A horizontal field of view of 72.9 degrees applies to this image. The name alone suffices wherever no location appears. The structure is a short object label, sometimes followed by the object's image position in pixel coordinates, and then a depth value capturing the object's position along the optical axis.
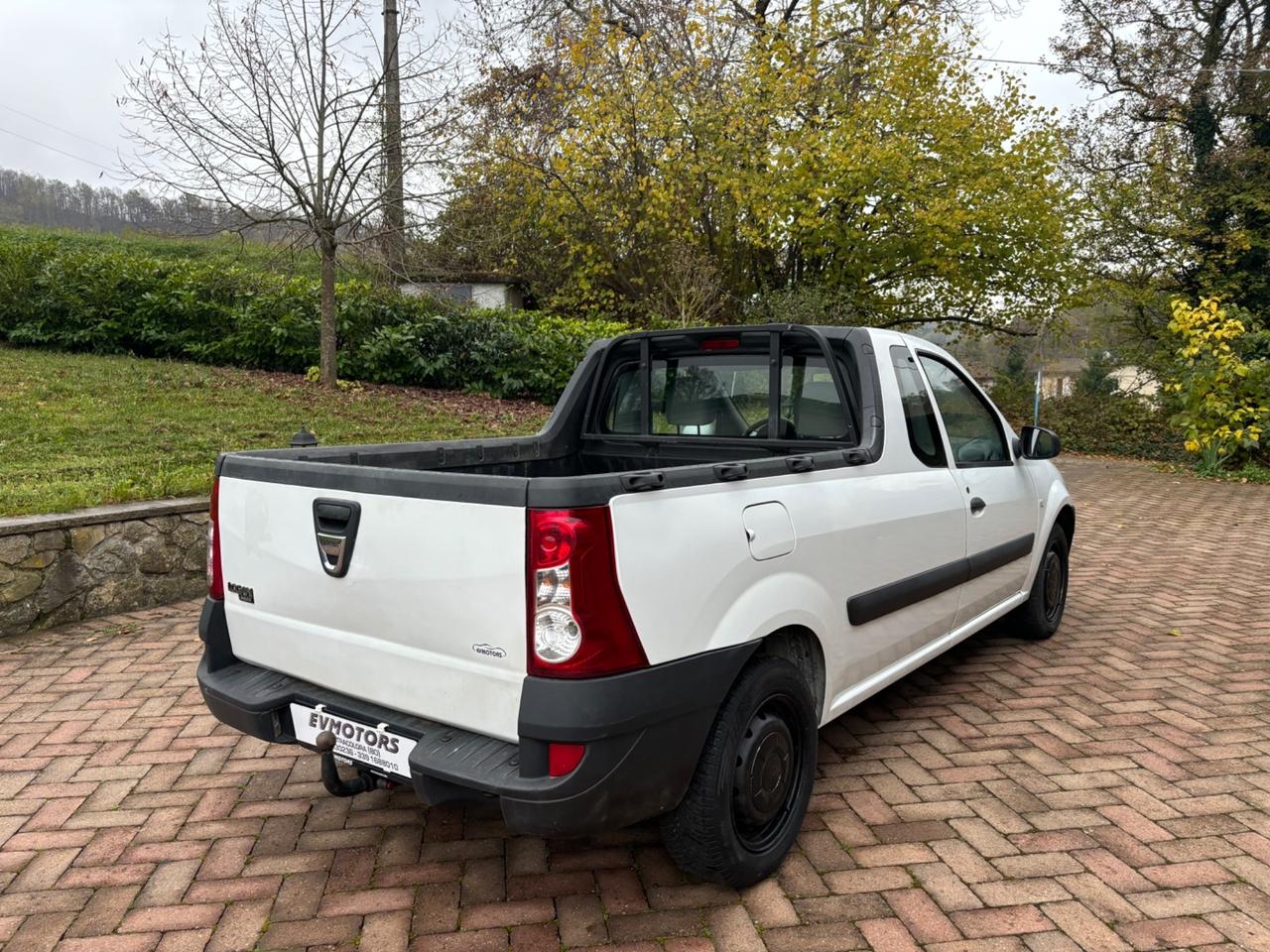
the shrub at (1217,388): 12.27
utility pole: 10.51
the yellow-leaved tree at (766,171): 15.85
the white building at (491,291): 18.41
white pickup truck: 2.11
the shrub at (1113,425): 16.41
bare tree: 9.98
